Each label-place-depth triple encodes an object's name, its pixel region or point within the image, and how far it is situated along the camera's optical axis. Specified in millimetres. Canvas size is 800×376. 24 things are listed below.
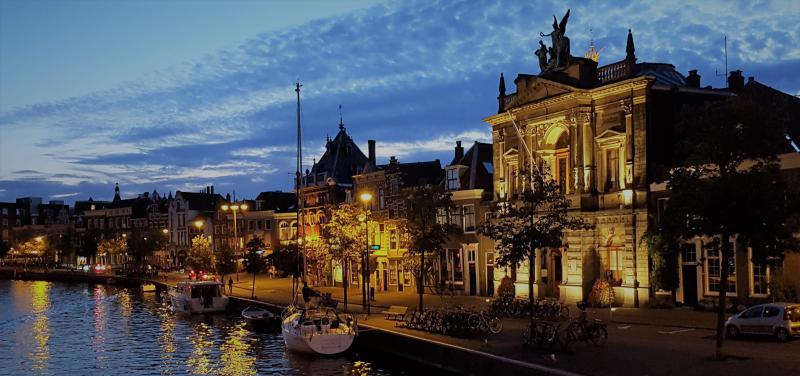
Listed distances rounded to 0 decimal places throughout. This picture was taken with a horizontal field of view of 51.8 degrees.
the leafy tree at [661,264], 45344
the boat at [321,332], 40625
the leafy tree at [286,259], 80625
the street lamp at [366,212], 53681
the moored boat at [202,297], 67125
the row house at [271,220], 105250
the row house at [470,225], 61844
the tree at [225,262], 84938
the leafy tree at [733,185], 25438
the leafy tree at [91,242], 147850
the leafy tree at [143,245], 122500
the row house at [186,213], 131625
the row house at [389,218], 70188
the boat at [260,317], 54750
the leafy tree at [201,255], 95000
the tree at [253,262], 77750
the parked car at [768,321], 30833
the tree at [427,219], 45656
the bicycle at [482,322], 36188
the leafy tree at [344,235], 59781
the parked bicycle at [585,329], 31547
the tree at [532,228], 34094
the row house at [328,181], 87000
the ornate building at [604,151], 47875
